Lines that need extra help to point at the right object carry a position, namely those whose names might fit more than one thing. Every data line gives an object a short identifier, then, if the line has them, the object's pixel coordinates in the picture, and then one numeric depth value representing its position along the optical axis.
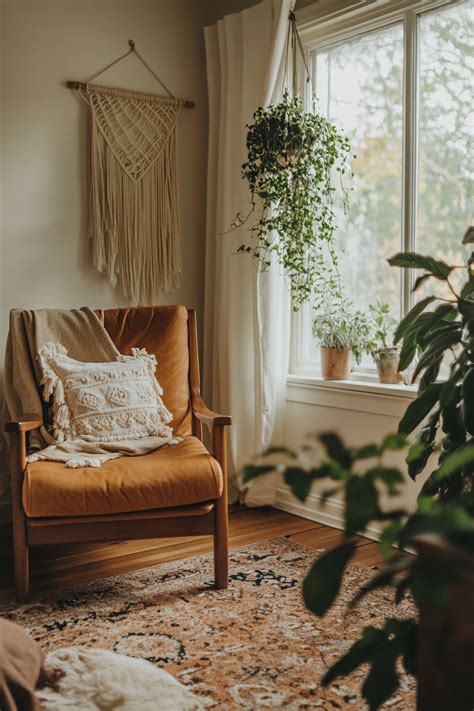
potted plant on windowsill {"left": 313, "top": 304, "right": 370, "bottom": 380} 3.21
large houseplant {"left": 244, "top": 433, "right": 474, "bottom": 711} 0.72
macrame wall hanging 3.43
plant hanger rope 3.35
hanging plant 3.06
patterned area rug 1.83
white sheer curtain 3.38
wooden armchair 2.32
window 2.87
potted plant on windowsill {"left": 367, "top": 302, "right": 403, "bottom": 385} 3.05
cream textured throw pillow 2.75
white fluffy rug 1.70
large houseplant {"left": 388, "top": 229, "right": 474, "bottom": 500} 1.67
